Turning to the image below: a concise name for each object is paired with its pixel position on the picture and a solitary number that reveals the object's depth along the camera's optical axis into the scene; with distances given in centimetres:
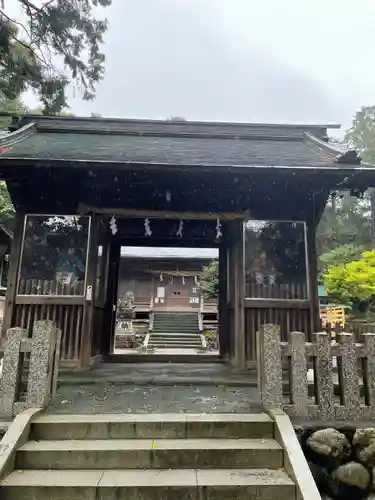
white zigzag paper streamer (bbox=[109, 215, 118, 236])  630
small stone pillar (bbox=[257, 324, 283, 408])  371
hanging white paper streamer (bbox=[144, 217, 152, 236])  673
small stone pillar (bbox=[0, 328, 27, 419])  362
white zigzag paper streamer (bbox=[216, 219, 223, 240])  662
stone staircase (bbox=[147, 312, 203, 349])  1727
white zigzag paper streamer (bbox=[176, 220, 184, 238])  737
